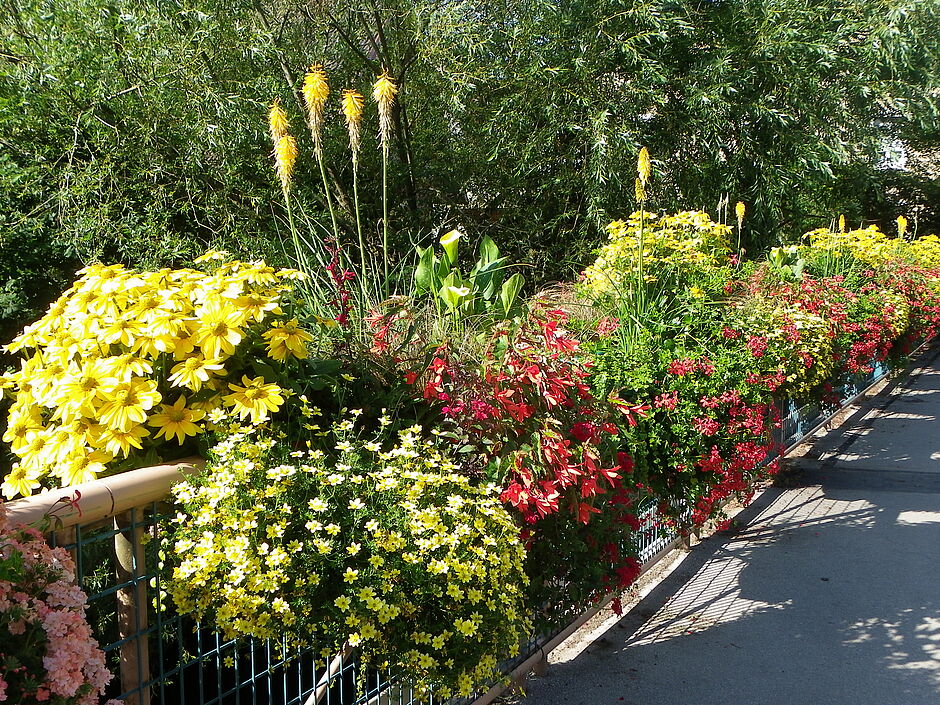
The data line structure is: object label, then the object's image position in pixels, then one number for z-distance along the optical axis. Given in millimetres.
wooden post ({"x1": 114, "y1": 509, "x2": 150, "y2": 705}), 2229
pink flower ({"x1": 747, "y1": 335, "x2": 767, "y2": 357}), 5113
